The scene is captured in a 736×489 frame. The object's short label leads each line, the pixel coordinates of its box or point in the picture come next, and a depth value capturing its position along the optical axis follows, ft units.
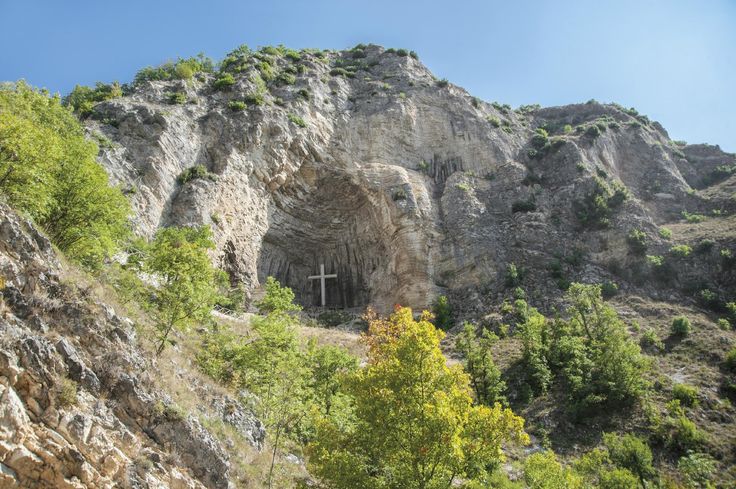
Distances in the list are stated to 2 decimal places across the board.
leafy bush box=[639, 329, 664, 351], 93.61
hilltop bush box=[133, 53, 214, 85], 144.59
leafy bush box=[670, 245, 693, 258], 120.67
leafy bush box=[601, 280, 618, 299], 115.34
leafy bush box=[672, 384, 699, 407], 77.66
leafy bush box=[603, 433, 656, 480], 63.52
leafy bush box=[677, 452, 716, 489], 62.34
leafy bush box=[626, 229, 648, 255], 122.91
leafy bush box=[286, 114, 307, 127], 135.23
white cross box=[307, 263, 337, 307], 131.78
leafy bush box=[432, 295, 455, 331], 114.01
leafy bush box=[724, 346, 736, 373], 84.07
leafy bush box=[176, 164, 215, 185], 109.50
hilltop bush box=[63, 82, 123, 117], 115.14
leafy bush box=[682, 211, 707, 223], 144.36
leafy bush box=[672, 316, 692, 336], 96.78
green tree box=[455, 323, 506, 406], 80.12
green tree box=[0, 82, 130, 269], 42.93
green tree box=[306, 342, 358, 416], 60.44
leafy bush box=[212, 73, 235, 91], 139.74
